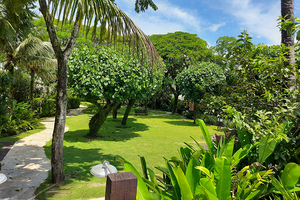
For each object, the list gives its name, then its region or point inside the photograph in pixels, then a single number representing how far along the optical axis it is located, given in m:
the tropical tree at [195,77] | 13.61
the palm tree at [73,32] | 3.64
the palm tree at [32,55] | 12.24
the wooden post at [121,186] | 1.37
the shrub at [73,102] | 19.27
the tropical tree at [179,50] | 21.66
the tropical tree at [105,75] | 7.64
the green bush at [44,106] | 14.41
